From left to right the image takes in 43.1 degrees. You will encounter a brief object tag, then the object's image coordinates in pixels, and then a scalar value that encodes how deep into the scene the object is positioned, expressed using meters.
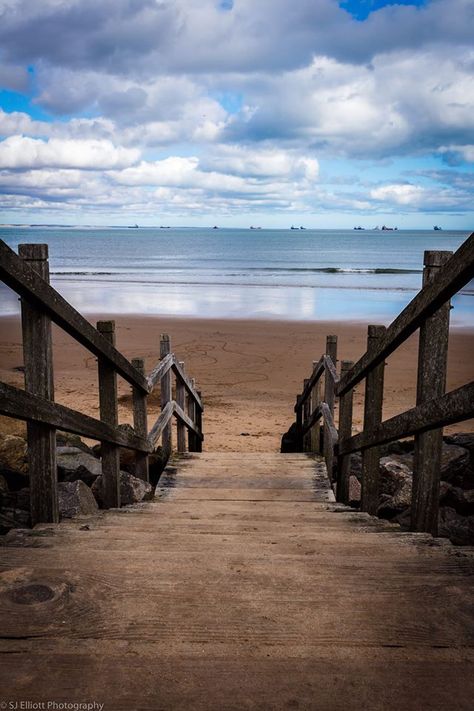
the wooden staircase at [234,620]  1.55
